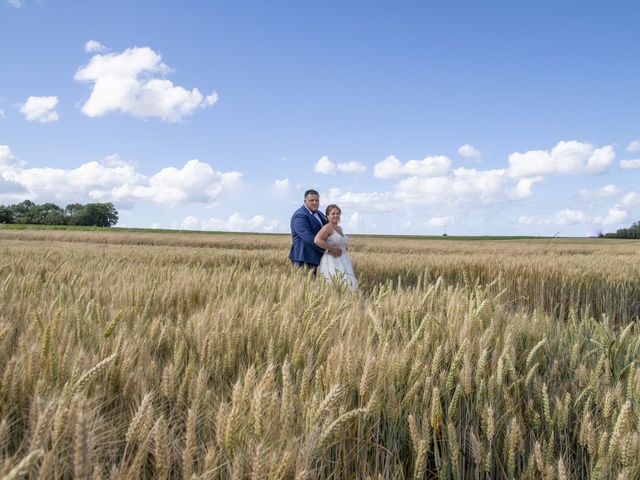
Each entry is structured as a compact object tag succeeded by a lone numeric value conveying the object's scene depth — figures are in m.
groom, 6.93
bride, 6.56
